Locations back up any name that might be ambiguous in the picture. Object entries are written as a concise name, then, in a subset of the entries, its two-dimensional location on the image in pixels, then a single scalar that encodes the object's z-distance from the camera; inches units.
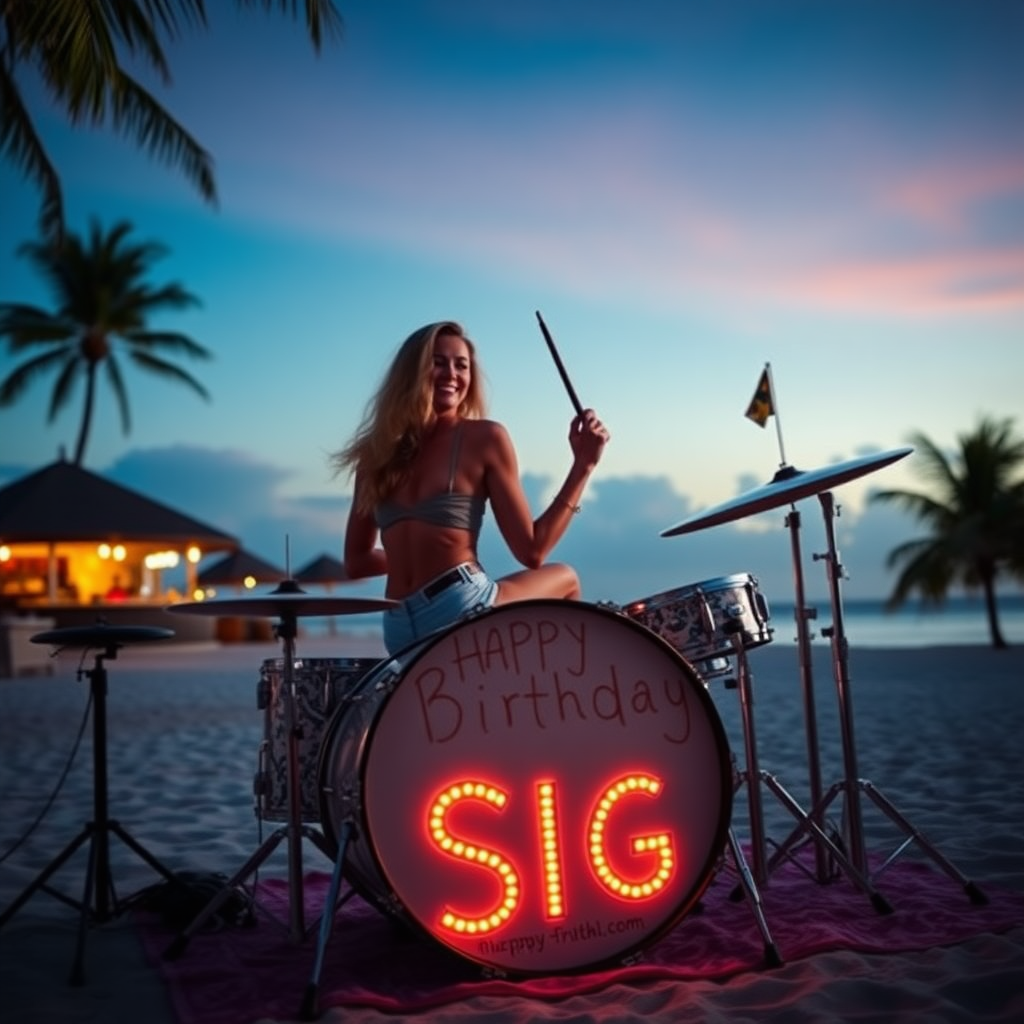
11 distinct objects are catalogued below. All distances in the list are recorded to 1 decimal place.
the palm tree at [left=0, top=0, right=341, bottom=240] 347.6
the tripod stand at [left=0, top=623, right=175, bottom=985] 137.1
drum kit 112.7
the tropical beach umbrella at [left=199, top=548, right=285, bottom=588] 1227.9
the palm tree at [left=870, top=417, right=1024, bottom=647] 837.2
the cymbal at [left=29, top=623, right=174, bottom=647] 135.6
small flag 171.3
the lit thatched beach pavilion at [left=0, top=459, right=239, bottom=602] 1062.4
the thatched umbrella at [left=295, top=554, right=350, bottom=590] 1300.4
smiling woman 137.4
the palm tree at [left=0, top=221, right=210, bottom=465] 1315.2
